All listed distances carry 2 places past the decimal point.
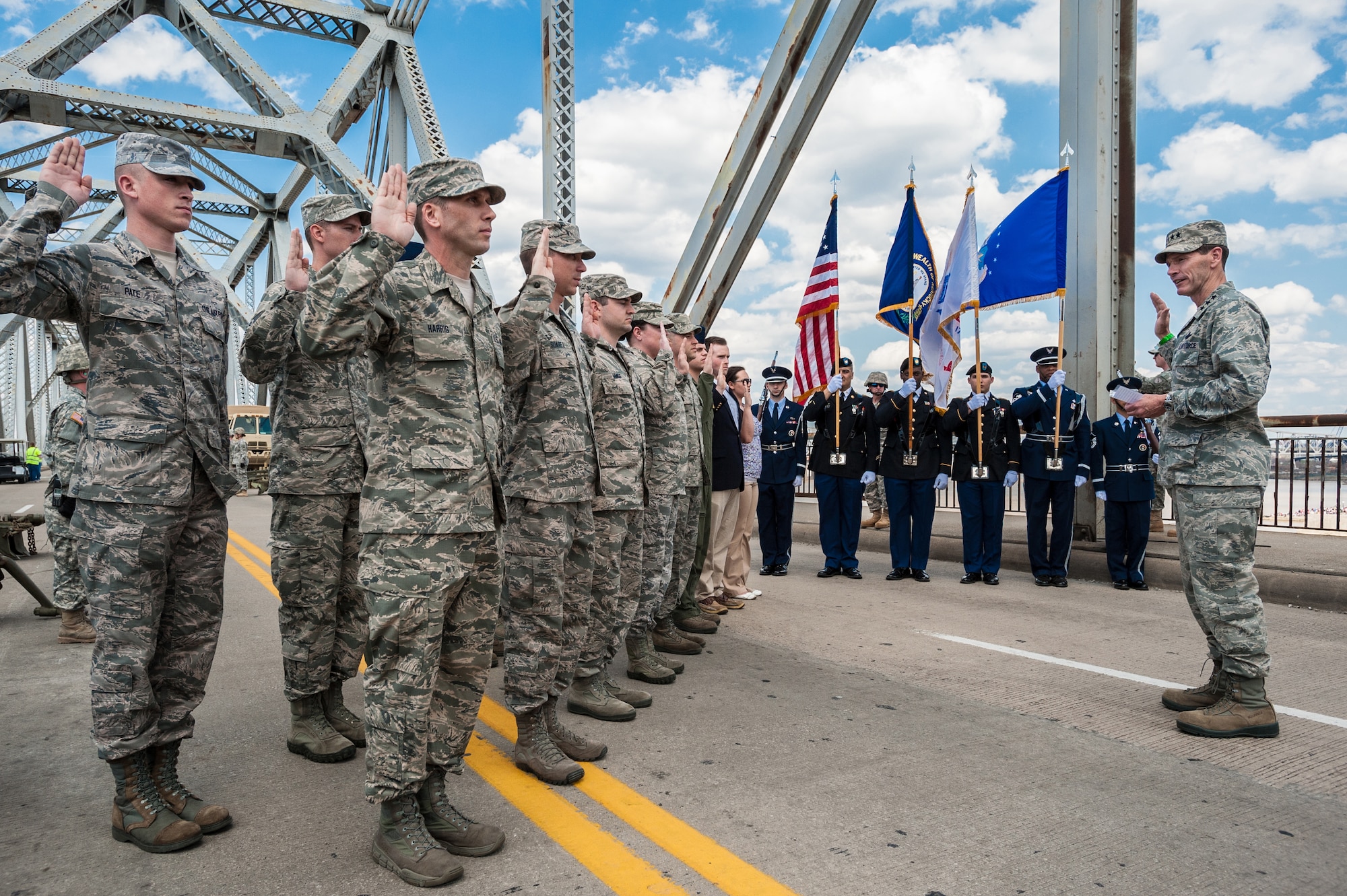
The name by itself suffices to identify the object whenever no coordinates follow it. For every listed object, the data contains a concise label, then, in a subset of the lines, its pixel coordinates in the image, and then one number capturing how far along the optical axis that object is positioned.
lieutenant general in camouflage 3.78
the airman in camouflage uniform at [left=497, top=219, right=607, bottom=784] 3.26
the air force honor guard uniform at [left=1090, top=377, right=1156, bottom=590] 7.80
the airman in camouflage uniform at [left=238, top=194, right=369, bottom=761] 3.54
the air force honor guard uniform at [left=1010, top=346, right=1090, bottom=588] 8.25
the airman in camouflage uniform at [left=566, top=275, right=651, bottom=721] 3.91
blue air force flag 8.30
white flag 8.53
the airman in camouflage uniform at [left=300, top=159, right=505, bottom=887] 2.50
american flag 9.09
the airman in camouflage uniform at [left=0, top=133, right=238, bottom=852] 2.71
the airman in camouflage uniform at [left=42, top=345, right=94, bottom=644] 5.61
